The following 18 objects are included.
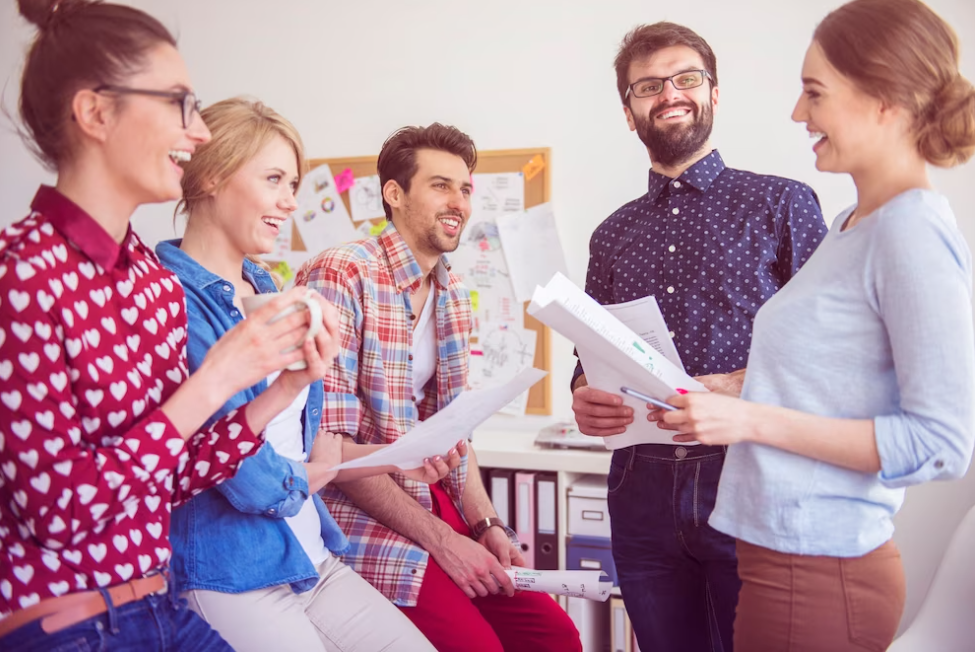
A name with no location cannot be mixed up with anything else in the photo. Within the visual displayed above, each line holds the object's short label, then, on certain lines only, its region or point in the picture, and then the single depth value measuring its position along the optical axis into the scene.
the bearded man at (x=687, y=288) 1.55
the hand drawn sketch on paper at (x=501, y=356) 3.02
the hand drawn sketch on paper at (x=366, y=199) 3.15
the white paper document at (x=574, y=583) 1.62
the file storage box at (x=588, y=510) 2.57
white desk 2.56
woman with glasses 0.90
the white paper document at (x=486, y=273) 3.03
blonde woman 1.23
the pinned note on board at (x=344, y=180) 3.19
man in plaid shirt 1.75
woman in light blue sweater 0.96
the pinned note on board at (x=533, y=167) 2.97
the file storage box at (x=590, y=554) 2.57
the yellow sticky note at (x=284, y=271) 3.30
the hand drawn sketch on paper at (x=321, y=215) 3.21
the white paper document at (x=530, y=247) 2.98
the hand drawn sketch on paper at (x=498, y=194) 3.01
